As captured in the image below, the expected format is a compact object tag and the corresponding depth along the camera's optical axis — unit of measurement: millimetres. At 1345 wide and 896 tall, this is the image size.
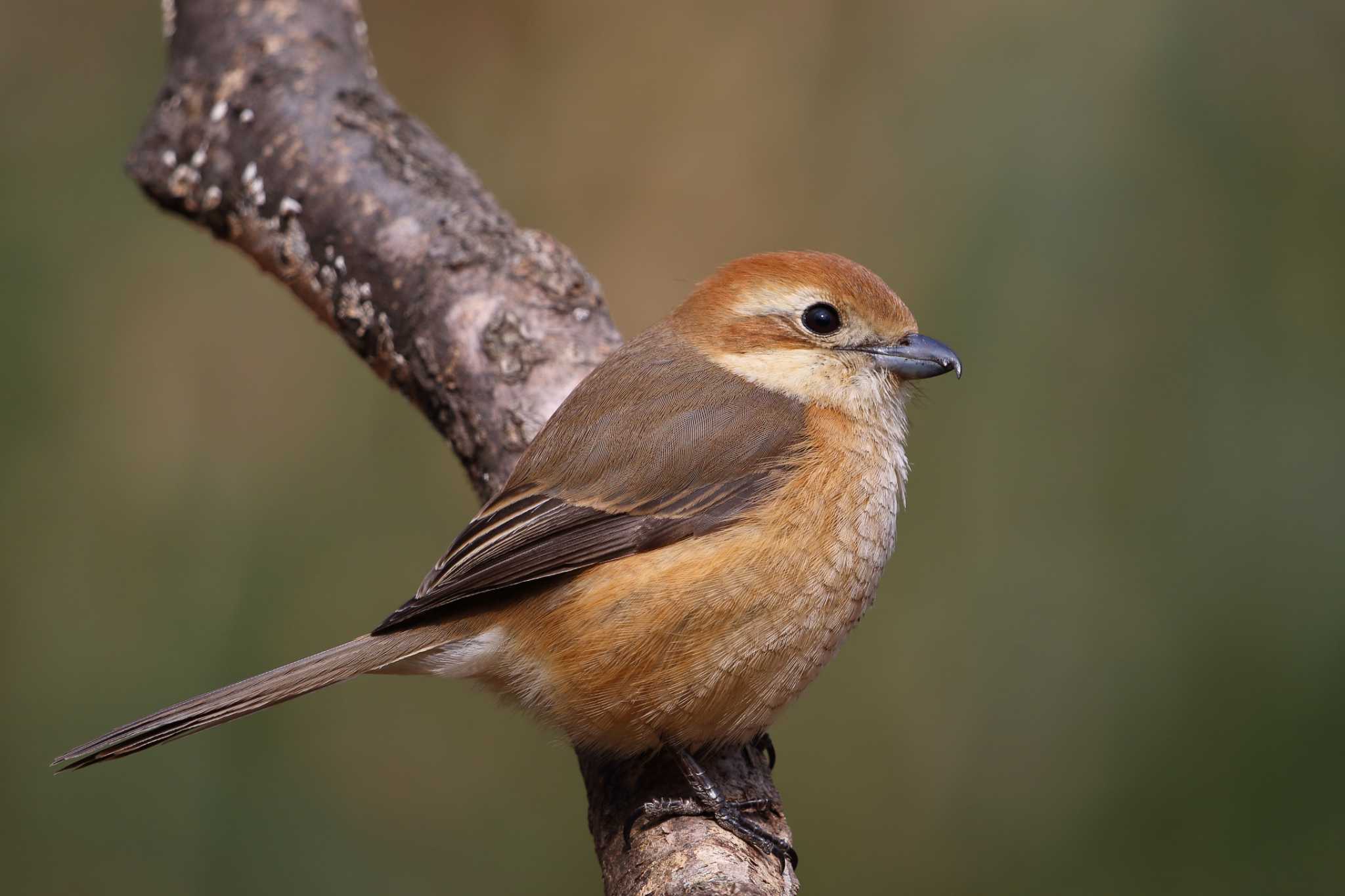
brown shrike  5098
